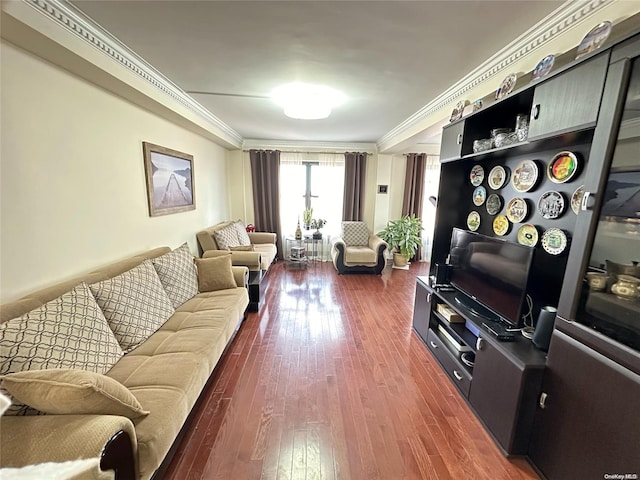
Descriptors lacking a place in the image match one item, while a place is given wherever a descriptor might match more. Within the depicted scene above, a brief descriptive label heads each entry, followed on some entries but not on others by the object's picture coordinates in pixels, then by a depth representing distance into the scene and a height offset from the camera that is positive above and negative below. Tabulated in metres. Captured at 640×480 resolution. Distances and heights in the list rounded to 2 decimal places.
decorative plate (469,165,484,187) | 2.33 +0.20
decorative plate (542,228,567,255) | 1.62 -0.26
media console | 1.41 -1.11
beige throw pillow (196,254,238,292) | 2.69 -0.88
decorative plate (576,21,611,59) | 1.16 +0.74
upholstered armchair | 4.77 -1.14
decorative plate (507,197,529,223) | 1.89 -0.08
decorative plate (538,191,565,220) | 1.64 -0.03
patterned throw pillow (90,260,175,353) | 1.67 -0.81
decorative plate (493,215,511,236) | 2.06 -0.21
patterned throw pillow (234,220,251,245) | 4.55 -0.77
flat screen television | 1.68 -0.56
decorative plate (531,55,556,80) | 1.45 +0.75
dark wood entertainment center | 1.06 -0.61
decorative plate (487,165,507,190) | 2.07 +0.17
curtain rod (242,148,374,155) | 5.33 +0.84
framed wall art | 2.73 +0.10
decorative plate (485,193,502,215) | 2.13 -0.05
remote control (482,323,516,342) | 1.60 -0.84
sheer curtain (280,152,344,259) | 5.41 +0.09
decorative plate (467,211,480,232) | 2.39 -0.21
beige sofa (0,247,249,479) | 0.95 -1.03
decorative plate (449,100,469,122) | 2.22 +0.75
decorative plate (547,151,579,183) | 1.55 +0.20
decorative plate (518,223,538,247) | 1.80 -0.25
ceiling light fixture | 2.52 +0.96
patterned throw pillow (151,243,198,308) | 2.28 -0.78
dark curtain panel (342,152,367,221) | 5.36 +0.19
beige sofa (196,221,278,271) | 3.56 -0.88
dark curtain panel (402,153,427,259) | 5.43 +0.25
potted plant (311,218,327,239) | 5.34 -0.66
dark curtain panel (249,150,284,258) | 5.29 +0.03
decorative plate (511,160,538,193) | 1.81 +0.17
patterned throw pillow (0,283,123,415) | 1.14 -0.74
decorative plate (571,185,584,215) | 1.52 +0.01
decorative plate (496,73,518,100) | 1.69 +0.74
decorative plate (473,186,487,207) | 2.30 +0.02
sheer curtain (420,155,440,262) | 5.47 -0.04
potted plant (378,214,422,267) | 5.00 -0.80
